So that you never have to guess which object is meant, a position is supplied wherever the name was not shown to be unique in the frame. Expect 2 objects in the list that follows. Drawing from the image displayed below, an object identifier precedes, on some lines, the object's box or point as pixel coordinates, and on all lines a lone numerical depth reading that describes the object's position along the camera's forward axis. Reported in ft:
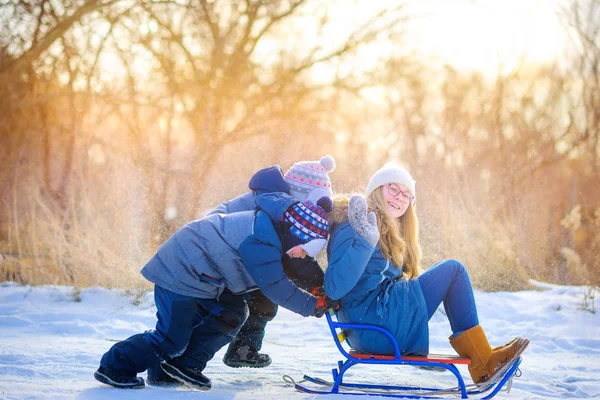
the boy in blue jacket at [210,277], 20.02
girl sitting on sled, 19.97
